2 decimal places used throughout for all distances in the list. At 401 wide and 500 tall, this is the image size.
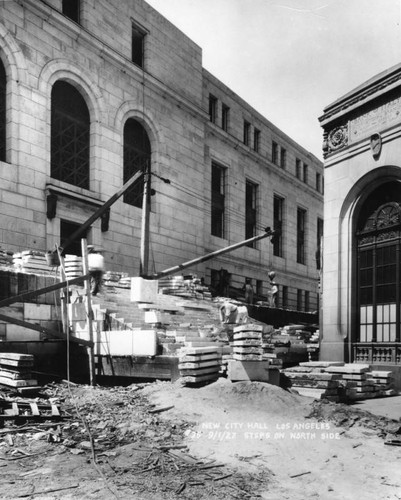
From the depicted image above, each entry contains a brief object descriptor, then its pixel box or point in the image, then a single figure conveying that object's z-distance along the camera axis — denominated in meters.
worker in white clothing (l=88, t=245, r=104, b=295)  17.99
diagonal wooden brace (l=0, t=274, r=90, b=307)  14.26
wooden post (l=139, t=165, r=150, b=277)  23.08
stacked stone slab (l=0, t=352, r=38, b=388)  12.99
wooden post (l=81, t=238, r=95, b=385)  15.80
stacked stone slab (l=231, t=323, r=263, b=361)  12.44
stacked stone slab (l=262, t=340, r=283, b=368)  14.27
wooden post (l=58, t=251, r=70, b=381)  17.81
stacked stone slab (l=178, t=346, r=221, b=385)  13.11
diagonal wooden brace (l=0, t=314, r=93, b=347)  14.34
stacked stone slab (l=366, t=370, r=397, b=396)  14.44
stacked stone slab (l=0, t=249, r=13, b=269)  20.19
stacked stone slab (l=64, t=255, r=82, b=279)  20.15
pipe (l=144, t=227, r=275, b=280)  24.28
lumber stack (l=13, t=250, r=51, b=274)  20.03
